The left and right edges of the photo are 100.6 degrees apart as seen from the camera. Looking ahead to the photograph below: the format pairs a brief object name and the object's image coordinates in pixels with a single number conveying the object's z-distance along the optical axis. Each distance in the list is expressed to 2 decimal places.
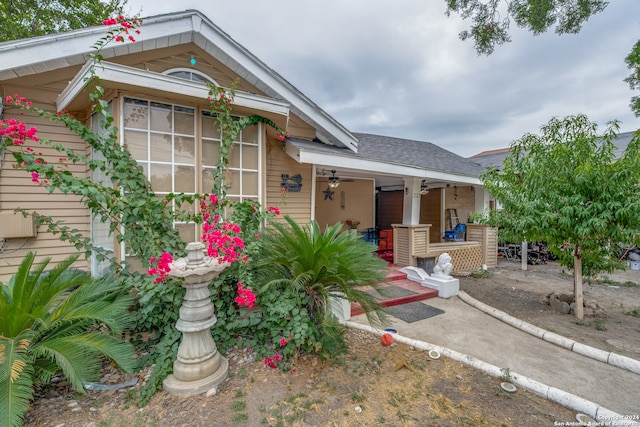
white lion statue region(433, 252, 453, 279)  5.88
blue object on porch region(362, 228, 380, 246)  9.34
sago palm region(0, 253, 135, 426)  1.90
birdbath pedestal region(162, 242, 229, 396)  2.35
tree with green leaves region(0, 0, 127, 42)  9.15
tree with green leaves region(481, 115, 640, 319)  3.95
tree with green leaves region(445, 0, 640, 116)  5.75
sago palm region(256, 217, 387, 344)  2.64
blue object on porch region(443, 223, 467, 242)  9.41
